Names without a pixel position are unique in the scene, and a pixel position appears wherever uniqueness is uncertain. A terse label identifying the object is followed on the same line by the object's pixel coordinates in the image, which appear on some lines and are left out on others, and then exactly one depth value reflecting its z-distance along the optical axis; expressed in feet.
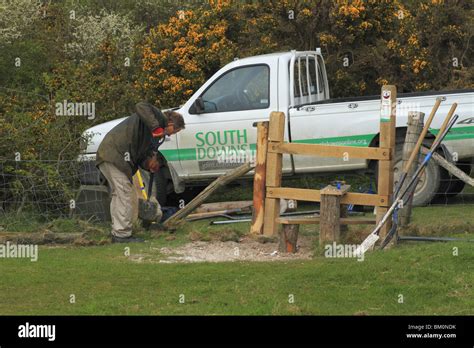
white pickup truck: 48.29
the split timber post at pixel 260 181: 43.09
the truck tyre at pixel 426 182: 48.52
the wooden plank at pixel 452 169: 42.96
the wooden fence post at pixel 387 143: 39.63
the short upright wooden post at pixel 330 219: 38.78
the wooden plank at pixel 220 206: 49.44
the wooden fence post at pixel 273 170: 42.60
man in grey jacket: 42.37
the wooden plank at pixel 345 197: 39.58
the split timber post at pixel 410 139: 41.68
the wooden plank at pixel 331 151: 39.86
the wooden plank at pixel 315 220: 38.94
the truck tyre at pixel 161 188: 51.40
